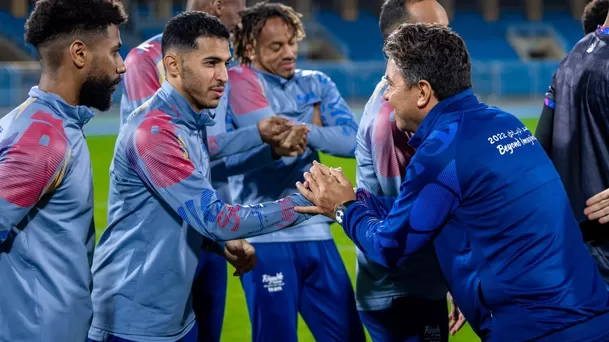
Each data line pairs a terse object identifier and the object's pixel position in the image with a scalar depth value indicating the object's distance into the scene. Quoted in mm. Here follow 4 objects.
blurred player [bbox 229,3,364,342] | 4664
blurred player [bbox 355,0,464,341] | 3730
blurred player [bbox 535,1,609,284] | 3869
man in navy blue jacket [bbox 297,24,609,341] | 2824
